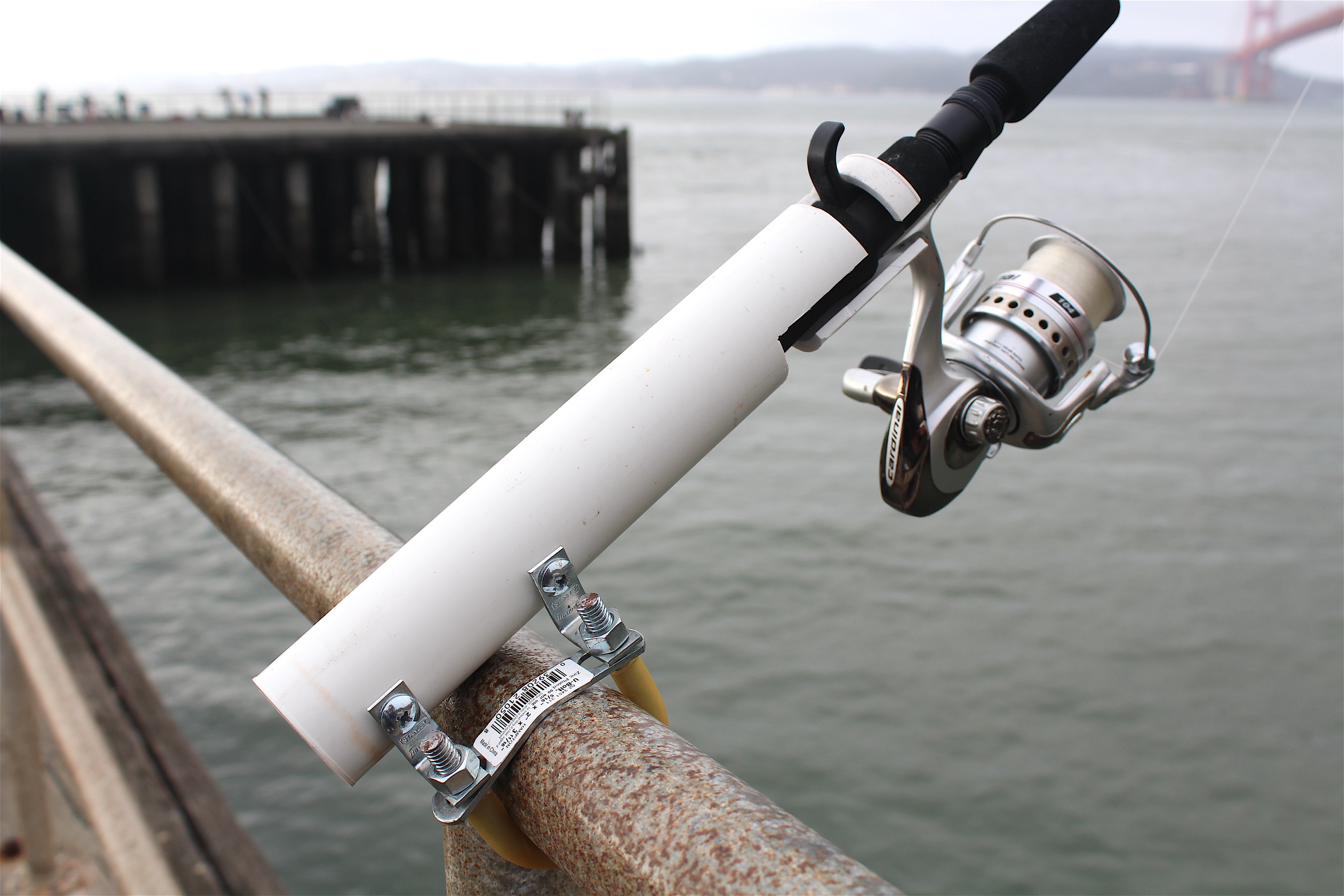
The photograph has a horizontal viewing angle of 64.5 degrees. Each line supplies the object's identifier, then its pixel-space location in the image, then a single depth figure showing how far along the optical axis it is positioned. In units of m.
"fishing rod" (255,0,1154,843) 0.78
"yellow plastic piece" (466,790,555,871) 0.73
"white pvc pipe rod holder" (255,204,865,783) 0.79
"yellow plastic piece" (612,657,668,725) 0.86
